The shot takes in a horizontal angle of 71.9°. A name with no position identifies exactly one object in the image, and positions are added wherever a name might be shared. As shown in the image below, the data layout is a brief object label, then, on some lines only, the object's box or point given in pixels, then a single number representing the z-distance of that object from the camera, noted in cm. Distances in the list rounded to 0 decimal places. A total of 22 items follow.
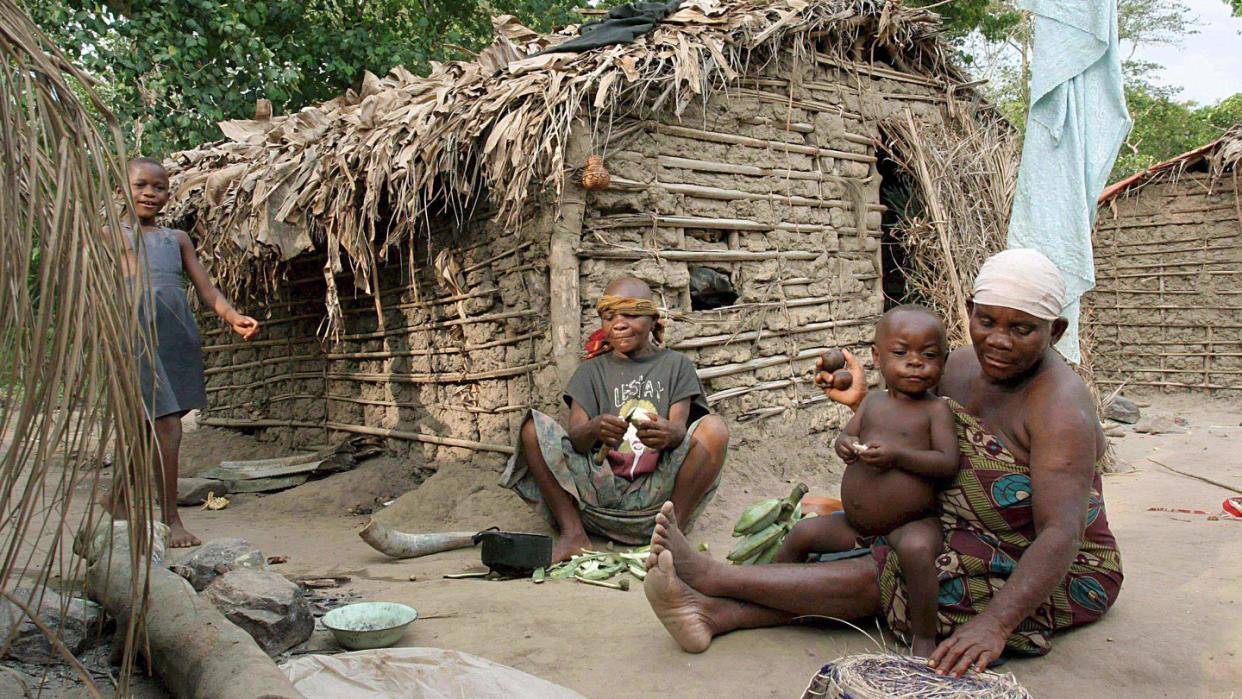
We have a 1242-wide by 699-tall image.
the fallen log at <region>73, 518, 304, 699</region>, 175
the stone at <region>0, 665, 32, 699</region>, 201
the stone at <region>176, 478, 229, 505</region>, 537
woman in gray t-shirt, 373
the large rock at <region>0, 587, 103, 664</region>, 237
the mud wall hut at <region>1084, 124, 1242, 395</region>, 899
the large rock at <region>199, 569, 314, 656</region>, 248
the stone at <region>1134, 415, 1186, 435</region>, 752
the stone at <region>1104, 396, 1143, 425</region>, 812
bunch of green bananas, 301
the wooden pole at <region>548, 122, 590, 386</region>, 429
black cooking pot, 342
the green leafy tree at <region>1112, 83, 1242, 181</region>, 1664
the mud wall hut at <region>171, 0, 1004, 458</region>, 437
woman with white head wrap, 211
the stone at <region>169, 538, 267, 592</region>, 292
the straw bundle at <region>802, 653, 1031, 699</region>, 181
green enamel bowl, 256
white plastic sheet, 210
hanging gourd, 428
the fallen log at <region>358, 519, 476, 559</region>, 374
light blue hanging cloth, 419
